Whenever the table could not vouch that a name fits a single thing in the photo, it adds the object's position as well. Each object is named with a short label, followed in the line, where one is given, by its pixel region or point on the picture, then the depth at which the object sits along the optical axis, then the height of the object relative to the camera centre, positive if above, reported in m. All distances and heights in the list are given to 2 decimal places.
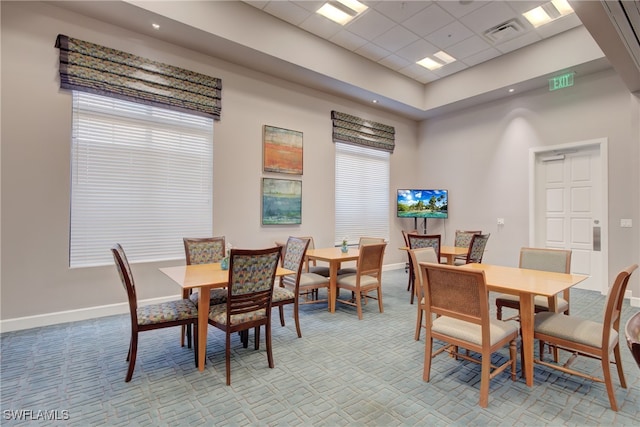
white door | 5.13 +0.22
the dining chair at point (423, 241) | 4.51 -0.37
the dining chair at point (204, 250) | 3.64 -0.42
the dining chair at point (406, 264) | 4.86 -0.88
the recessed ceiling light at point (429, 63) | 5.96 +3.00
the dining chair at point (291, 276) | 3.09 -0.65
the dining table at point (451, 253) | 4.68 -0.55
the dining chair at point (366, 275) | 3.88 -0.78
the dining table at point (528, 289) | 2.28 -0.53
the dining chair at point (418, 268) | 3.08 -0.51
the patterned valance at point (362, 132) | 6.23 +1.80
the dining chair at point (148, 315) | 2.34 -0.81
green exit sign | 5.20 +2.31
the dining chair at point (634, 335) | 1.00 -0.41
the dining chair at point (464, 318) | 2.08 -0.71
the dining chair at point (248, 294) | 2.39 -0.63
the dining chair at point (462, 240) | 5.60 -0.42
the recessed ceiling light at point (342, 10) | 4.41 +3.01
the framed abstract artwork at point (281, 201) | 5.26 +0.25
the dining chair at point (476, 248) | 4.54 -0.47
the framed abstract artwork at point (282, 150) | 5.27 +1.15
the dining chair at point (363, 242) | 4.44 -0.40
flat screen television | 7.08 +0.31
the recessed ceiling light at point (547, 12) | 4.37 +3.00
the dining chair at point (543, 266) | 2.88 -0.50
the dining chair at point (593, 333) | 2.05 -0.83
